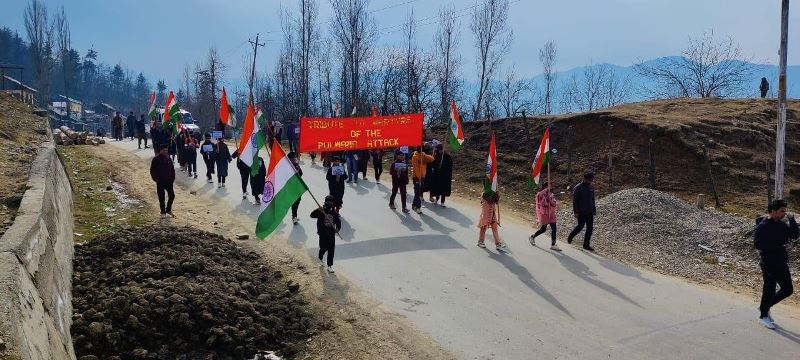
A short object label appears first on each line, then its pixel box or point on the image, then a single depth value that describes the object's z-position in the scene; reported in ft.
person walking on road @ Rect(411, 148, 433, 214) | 48.60
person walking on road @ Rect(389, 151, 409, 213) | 47.52
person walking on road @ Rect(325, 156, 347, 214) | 42.65
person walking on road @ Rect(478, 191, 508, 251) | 38.58
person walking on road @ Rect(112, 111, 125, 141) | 108.58
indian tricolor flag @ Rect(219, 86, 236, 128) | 56.70
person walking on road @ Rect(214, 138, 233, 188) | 57.57
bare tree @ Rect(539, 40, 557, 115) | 172.96
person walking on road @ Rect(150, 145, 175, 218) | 43.09
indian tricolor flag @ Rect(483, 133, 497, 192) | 39.24
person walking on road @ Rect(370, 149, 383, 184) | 62.80
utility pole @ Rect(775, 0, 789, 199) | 40.86
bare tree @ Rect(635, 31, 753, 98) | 111.65
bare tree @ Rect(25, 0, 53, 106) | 206.08
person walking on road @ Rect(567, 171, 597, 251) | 39.83
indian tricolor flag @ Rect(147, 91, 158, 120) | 86.71
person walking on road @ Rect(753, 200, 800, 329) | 26.27
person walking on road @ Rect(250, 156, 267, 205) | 49.79
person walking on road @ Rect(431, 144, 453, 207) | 51.59
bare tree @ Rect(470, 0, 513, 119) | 117.08
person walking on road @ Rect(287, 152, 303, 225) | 43.37
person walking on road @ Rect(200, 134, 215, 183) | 59.98
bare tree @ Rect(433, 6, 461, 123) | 125.90
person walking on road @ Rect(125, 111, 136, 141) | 105.95
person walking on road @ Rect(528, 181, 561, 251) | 39.58
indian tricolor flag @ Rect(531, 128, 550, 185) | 41.91
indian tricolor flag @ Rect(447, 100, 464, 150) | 50.70
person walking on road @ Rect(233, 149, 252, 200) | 52.38
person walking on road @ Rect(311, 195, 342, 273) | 31.94
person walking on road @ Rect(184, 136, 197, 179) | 64.13
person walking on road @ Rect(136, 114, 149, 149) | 90.67
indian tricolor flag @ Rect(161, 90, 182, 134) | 69.31
